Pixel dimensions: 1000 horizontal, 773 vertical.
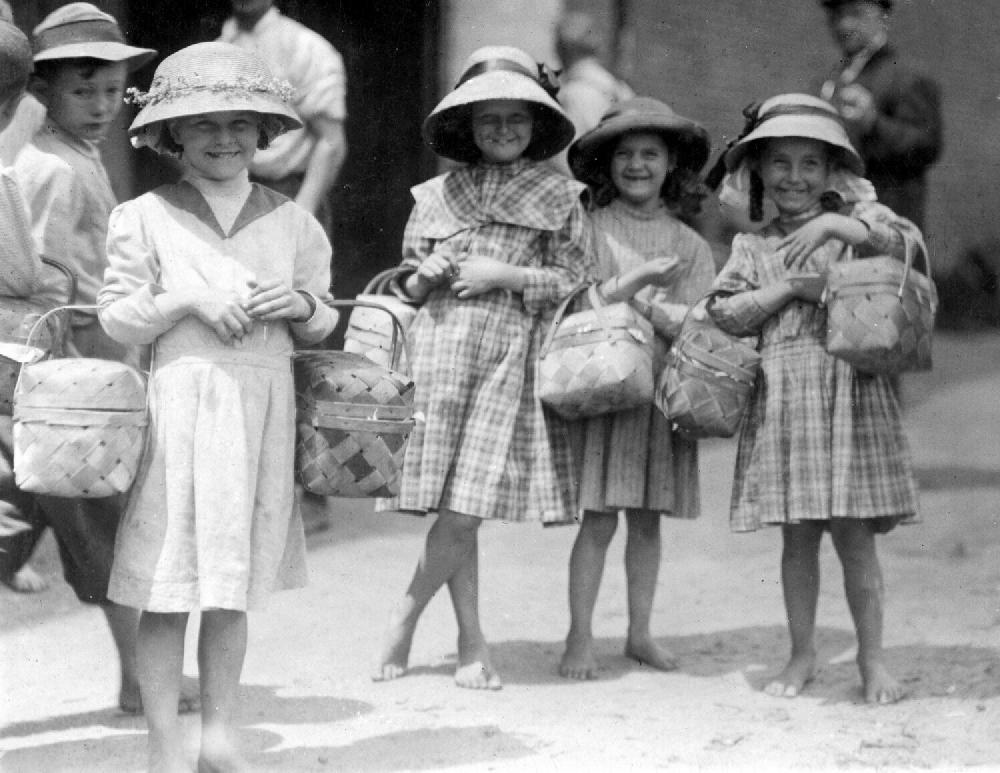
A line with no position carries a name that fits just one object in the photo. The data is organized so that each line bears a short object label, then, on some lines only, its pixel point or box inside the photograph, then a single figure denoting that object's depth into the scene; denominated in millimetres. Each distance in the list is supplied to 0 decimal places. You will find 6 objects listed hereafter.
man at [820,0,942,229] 5852
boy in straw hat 3916
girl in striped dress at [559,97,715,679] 4609
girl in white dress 3314
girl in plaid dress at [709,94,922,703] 4227
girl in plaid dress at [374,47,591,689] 4418
